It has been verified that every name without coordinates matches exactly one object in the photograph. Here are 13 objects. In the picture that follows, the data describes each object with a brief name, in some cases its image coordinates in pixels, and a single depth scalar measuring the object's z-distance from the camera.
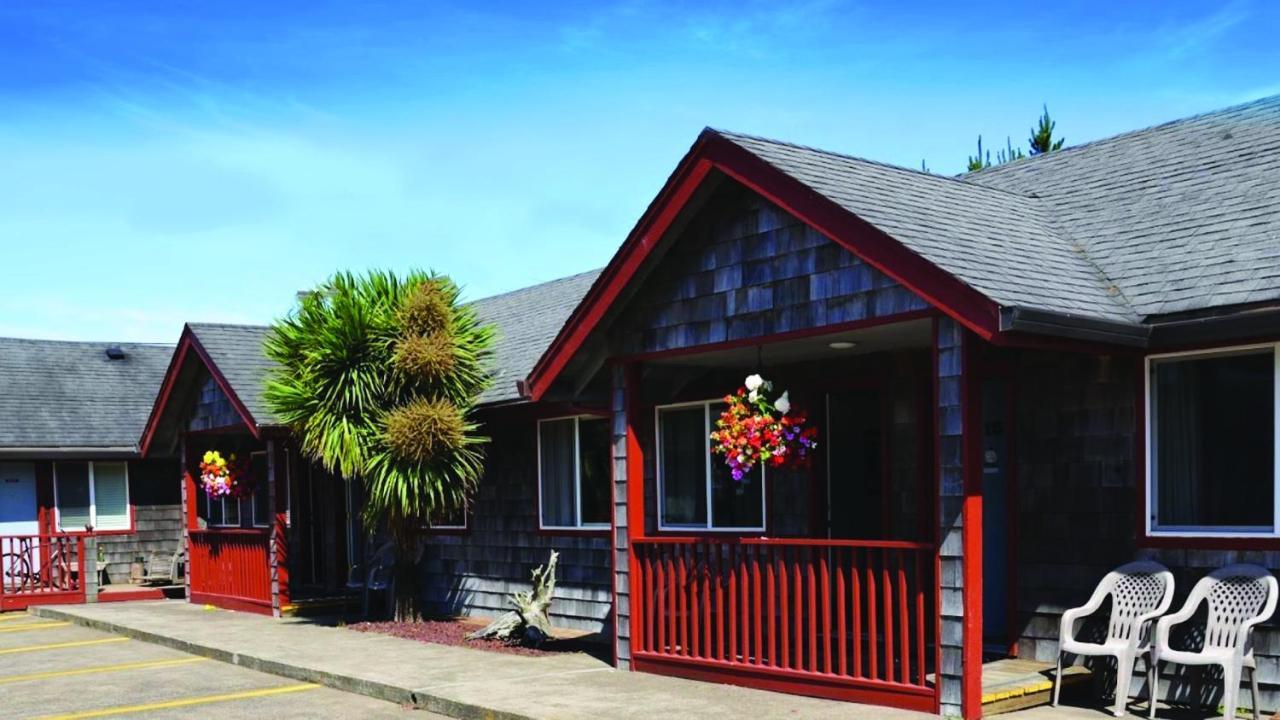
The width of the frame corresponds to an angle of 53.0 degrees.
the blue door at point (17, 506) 21.47
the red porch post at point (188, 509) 19.73
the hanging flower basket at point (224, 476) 18.56
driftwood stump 12.99
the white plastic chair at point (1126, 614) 8.33
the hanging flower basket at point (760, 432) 9.98
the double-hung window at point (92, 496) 22.23
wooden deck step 8.32
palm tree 14.27
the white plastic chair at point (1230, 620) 7.77
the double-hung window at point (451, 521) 16.08
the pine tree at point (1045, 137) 31.36
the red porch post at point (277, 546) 16.81
